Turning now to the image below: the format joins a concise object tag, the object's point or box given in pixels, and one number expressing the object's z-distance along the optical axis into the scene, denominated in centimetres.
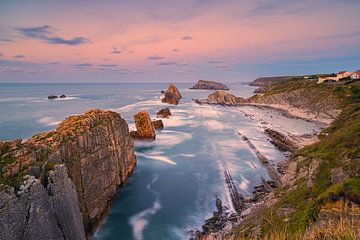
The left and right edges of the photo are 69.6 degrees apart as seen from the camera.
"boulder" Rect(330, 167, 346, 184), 1678
